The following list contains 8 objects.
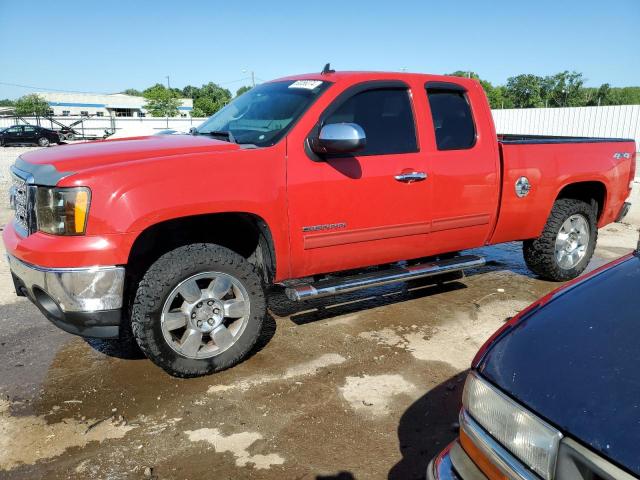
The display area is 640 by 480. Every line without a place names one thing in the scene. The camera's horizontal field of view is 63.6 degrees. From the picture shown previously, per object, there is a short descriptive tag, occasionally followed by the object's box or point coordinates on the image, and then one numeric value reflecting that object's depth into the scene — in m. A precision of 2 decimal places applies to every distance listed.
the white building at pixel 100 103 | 73.89
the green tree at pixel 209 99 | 81.15
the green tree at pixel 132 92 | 116.12
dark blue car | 1.30
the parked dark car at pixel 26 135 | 32.11
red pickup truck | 3.02
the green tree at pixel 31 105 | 60.19
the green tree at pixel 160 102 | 59.47
